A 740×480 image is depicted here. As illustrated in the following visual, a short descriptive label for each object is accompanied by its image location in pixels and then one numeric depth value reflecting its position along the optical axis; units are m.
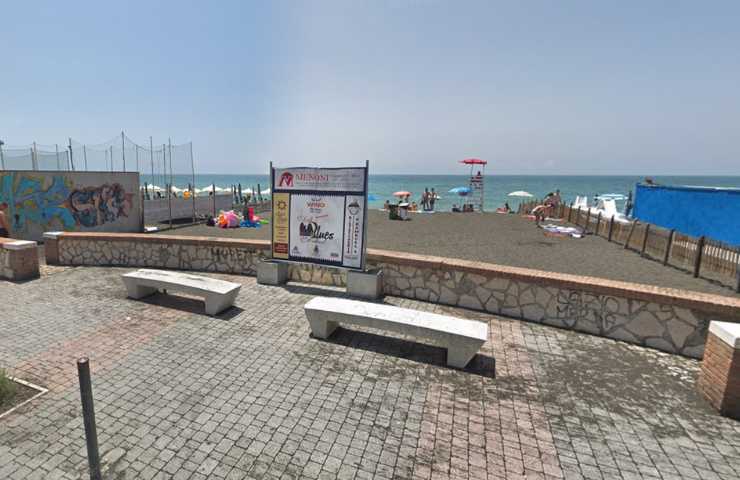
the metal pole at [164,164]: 25.25
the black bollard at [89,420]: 2.65
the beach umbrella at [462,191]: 37.34
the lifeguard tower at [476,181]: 30.41
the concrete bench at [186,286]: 6.48
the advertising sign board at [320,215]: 7.55
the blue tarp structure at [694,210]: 14.47
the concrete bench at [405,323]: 4.88
